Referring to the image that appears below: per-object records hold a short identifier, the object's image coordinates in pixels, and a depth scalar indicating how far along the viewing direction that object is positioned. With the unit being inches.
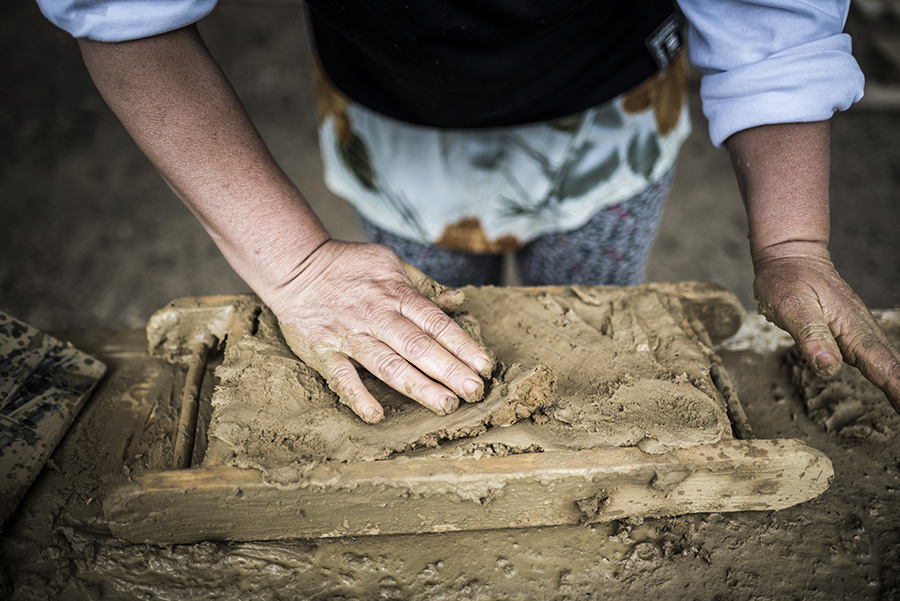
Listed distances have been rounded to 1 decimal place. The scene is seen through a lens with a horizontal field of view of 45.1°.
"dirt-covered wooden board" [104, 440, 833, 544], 30.5
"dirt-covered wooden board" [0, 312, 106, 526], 32.6
